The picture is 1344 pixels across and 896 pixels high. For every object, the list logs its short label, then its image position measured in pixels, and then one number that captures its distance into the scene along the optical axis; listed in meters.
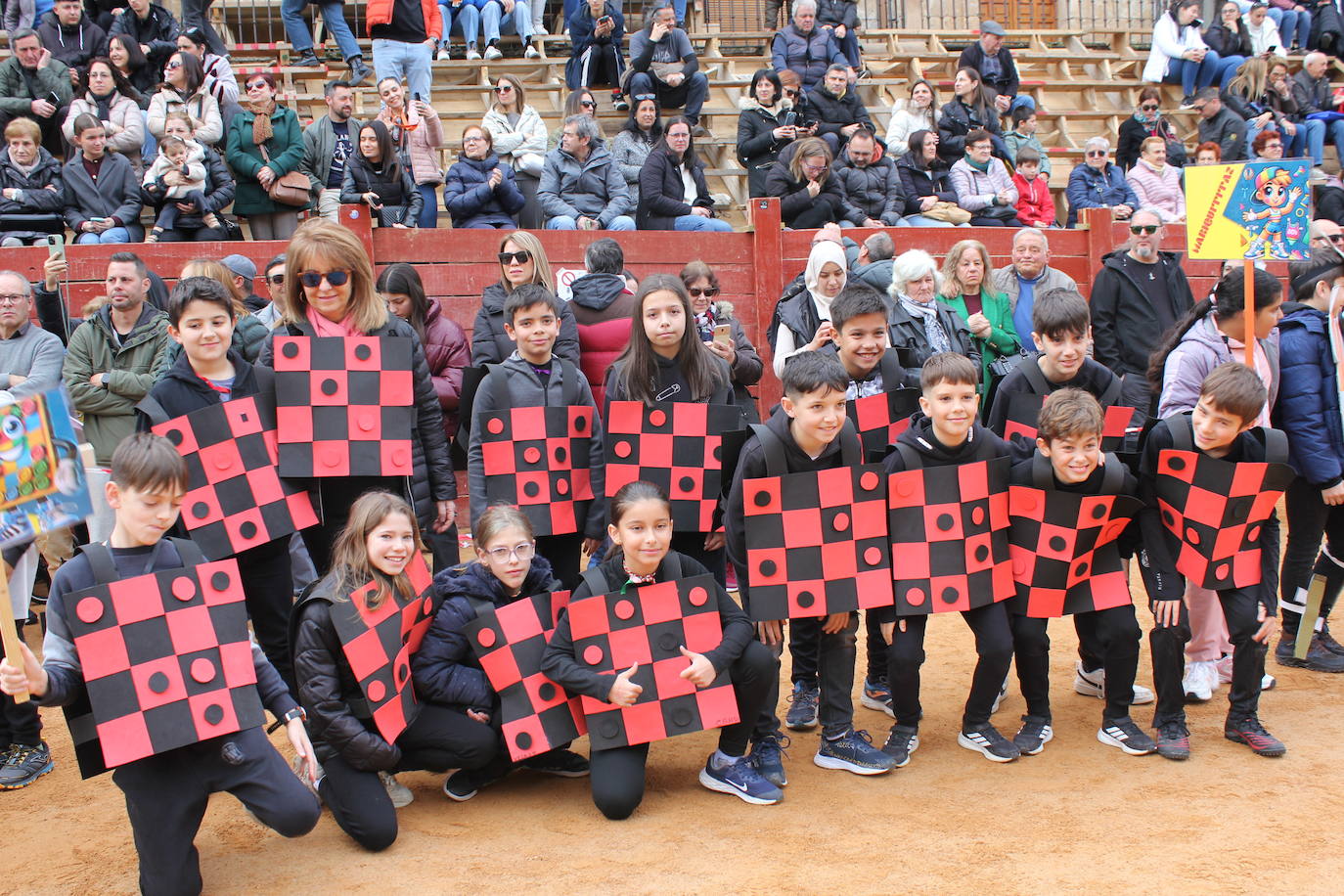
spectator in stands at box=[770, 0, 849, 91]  12.02
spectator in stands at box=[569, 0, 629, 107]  12.46
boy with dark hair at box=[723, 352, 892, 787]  4.48
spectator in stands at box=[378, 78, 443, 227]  8.95
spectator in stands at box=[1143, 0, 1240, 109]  14.12
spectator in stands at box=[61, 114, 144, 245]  8.45
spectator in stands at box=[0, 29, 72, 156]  9.39
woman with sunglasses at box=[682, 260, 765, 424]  5.82
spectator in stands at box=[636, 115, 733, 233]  9.01
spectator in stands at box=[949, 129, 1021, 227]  10.24
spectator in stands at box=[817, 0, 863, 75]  12.61
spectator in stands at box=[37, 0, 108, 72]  10.24
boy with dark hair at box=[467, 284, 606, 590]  5.04
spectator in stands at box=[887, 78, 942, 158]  11.20
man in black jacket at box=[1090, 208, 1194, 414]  7.70
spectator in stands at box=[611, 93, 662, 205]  9.81
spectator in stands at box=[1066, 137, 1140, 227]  10.88
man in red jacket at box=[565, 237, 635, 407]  6.27
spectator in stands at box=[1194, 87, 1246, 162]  12.12
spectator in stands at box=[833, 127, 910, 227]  9.94
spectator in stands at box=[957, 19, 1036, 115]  12.40
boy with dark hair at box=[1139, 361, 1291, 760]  4.64
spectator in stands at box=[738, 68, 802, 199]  10.28
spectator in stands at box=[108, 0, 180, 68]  10.29
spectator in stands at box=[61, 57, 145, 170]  9.09
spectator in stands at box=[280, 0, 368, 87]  12.33
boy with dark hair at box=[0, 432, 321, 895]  3.66
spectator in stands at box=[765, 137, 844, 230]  9.04
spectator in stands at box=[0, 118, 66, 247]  8.30
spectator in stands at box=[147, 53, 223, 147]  9.11
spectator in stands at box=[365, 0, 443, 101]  10.97
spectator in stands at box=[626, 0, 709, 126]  11.59
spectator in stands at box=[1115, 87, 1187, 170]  12.07
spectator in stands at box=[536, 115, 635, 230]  9.11
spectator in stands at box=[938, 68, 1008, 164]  10.98
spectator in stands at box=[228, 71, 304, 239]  8.80
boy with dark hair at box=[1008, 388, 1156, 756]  4.57
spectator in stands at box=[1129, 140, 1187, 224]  10.82
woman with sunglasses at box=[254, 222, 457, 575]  4.79
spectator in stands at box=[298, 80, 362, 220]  9.12
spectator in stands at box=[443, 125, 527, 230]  8.62
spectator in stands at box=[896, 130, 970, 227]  10.31
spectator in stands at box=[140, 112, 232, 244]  8.55
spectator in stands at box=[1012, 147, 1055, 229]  10.52
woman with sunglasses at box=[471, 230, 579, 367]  5.84
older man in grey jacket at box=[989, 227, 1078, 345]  7.08
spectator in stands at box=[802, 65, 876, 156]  10.95
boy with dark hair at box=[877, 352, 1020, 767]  4.60
